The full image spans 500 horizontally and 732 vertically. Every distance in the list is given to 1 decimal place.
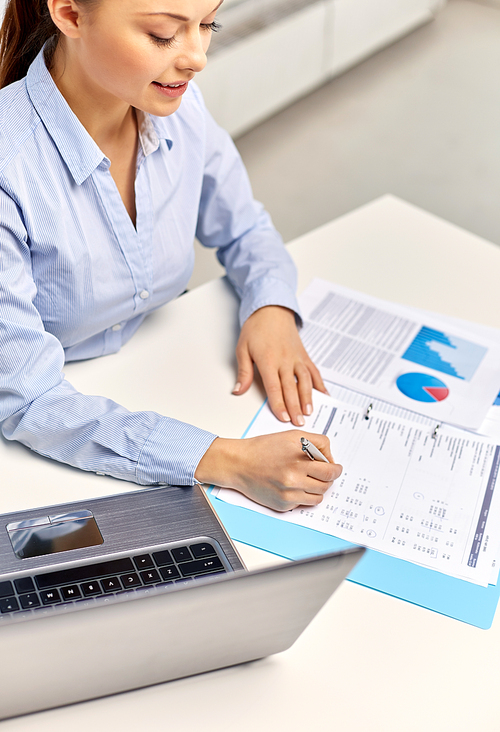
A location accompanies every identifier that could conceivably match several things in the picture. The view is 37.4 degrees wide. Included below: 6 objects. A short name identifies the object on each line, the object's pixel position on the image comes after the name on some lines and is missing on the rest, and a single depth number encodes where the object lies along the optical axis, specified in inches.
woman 39.5
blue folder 35.5
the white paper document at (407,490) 38.2
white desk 30.7
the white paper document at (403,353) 48.1
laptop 24.2
